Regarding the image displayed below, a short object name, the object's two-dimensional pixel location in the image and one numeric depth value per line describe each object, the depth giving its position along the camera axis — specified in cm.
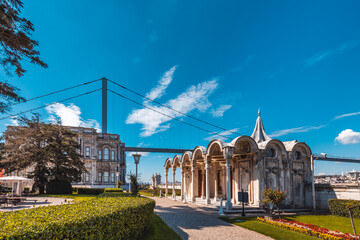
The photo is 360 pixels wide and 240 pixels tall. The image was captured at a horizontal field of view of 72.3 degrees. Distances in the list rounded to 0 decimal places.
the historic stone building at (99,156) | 5184
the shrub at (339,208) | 1565
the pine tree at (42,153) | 2875
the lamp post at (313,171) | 1955
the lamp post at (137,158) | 1708
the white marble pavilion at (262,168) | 1875
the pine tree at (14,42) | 939
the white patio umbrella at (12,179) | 2220
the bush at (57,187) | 2913
